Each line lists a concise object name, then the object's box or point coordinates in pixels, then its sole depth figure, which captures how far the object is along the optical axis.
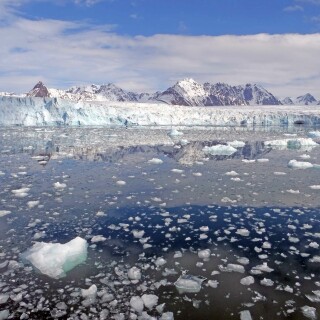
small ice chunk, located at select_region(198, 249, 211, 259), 5.61
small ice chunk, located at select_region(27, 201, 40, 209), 8.21
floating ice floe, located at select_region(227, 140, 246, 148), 21.16
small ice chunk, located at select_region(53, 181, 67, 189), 10.00
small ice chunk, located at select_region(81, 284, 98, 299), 4.47
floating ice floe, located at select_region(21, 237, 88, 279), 5.15
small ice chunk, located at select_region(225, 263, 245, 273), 5.15
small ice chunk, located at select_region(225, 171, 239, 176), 11.96
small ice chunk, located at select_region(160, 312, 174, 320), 4.04
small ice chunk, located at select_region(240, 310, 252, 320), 4.03
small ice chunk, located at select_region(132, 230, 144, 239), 6.41
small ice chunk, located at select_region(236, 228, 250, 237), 6.48
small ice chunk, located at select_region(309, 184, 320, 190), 9.88
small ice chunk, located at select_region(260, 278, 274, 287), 4.75
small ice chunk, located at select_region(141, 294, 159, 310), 4.29
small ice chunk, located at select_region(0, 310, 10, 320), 4.05
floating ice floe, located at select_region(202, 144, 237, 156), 17.81
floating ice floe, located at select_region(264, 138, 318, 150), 21.20
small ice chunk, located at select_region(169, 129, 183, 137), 29.84
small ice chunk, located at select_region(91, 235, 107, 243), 6.24
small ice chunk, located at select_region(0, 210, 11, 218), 7.59
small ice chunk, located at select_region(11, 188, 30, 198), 9.12
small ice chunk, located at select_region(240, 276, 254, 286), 4.80
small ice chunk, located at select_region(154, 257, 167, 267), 5.34
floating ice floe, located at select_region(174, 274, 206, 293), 4.64
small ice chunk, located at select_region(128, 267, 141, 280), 4.95
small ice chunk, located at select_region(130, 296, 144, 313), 4.22
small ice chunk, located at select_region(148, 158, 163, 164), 14.69
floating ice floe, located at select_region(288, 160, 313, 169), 13.36
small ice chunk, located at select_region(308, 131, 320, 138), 27.42
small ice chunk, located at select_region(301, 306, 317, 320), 4.06
